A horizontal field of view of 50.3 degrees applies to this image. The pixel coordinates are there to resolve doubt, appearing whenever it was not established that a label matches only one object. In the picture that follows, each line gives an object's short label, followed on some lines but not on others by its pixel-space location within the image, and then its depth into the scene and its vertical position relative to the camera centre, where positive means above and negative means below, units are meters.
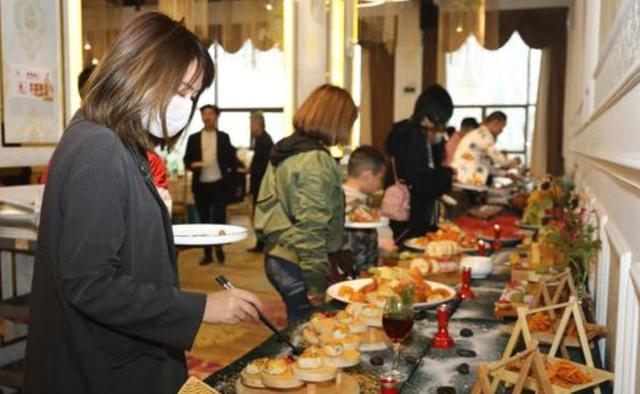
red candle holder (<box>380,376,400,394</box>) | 1.33 -0.51
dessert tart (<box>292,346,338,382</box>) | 1.39 -0.50
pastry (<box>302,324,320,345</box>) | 1.71 -0.54
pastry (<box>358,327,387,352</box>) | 1.76 -0.56
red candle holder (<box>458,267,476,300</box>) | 2.36 -0.57
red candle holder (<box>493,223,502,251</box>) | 3.52 -0.59
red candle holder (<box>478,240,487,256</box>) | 3.14 -0.56
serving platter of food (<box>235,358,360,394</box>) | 1.38 -0.52
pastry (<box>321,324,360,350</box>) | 1.63 -0.52
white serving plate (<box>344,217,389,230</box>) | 3.23 -0.47
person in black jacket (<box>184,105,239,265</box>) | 7.33 -0.47
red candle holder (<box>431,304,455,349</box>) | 1.76 -0.55
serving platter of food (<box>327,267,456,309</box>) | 2.13 -0.54
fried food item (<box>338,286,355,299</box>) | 2.21 -0.55
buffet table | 1.50 -0.57
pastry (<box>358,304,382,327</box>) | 1.84 -0.52
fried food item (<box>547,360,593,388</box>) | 1.40 -0.52
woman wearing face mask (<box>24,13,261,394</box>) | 1.20 -0.22
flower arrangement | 2.01 -0.37
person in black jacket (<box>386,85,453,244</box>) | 4.34 -0.21
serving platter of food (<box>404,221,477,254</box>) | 3.05 -0.56
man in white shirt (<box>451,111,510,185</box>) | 6.27 -0.31
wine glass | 1.53 -0.44
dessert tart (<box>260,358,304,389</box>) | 1.38 -0.51
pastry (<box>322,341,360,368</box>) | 1.51 -0.52
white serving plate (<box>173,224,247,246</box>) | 2.20 -0.38
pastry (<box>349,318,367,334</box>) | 1.75 -0.52
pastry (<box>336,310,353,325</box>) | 1.77 -0.51
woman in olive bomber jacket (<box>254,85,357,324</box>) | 2.52 -0.30
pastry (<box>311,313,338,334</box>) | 1.72 -0.51
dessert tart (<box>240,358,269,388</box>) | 1.40 -0.52
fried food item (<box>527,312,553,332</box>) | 1.81 -0.52
